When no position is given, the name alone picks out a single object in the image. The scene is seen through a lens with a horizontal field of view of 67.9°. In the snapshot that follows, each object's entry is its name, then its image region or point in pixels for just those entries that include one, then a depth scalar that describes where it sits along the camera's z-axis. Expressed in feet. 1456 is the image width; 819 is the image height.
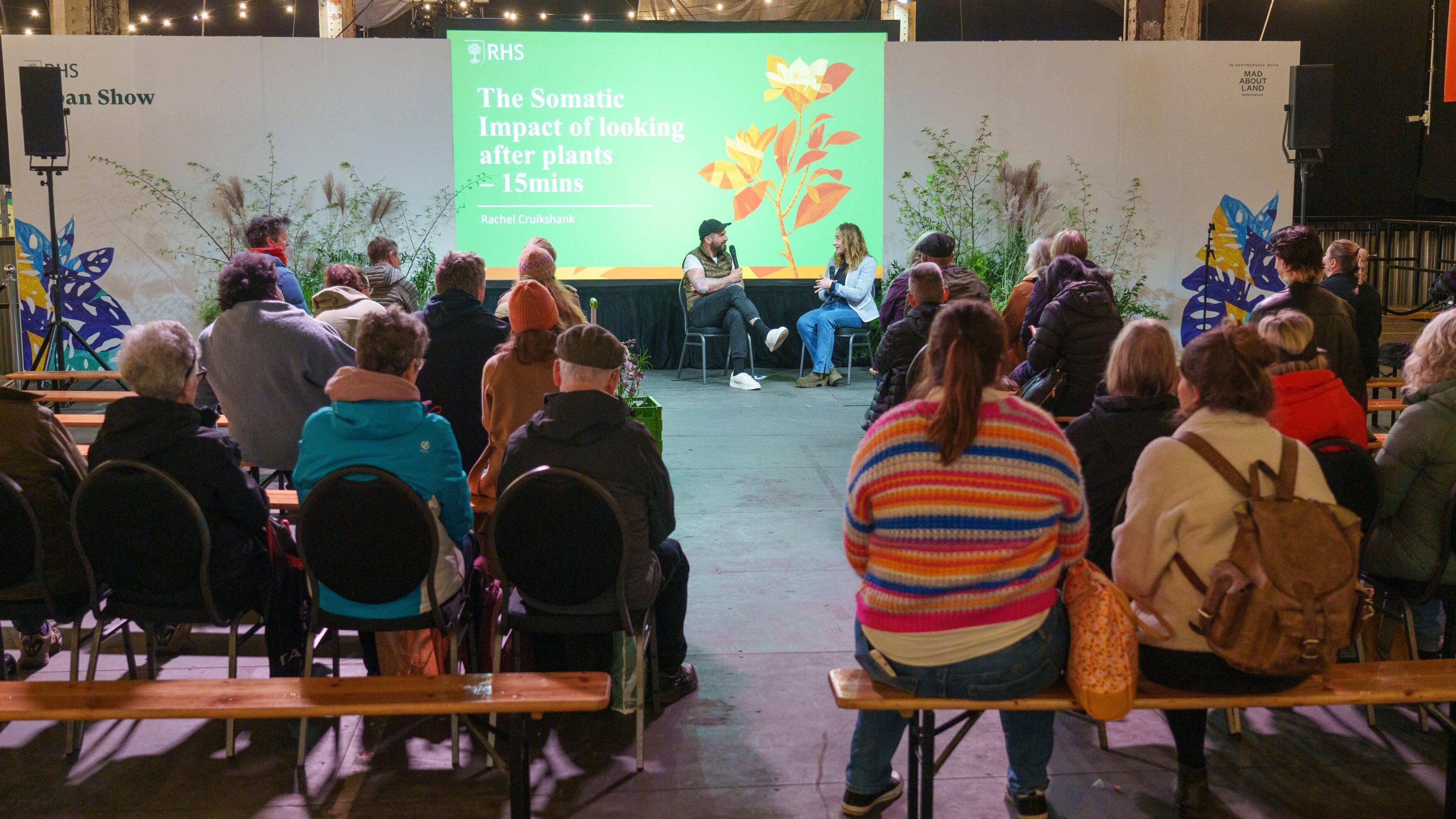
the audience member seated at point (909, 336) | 15.03
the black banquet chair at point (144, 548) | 8.11
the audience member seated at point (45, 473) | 8.96
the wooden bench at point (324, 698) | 7.15
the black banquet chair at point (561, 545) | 7.93
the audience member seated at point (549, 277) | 13.78
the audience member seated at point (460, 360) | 12.44
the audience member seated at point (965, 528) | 6.50
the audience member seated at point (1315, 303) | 14.32
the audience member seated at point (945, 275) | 17.80
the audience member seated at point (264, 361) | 12.37
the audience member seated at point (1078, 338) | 14.57
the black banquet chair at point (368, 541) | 7.84
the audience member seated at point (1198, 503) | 6.80
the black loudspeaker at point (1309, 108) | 24.22
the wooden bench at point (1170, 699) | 6.95
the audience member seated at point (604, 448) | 8.45
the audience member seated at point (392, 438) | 8.27
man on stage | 28.53
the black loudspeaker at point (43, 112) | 23.63
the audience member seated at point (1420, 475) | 9.05
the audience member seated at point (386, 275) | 19.03
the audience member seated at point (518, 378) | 10.85
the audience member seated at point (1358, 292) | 17.10
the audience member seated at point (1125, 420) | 8.70
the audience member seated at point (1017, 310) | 17.69
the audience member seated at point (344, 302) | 15.38
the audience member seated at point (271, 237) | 17.43
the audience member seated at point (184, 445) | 8.48
